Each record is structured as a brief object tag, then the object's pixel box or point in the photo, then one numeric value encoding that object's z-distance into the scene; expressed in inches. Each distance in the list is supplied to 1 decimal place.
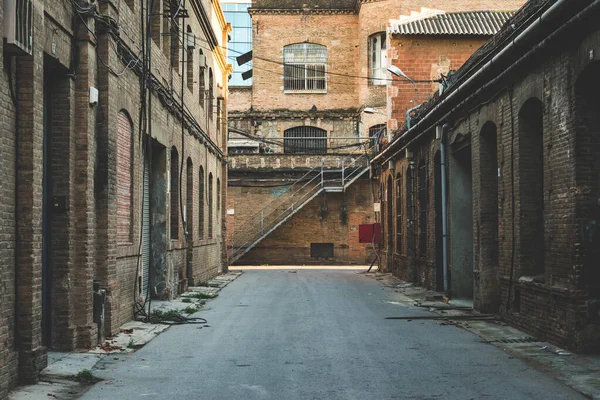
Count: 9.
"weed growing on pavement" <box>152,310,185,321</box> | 560.7
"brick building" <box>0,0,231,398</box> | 323.9
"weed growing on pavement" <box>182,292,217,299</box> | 759.1
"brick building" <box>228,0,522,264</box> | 1544.0
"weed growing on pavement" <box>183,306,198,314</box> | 623.8
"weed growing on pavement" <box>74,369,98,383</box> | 335.9
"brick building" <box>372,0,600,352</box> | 410.3
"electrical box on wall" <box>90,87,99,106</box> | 436.6
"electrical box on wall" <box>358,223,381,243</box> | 1273.4
